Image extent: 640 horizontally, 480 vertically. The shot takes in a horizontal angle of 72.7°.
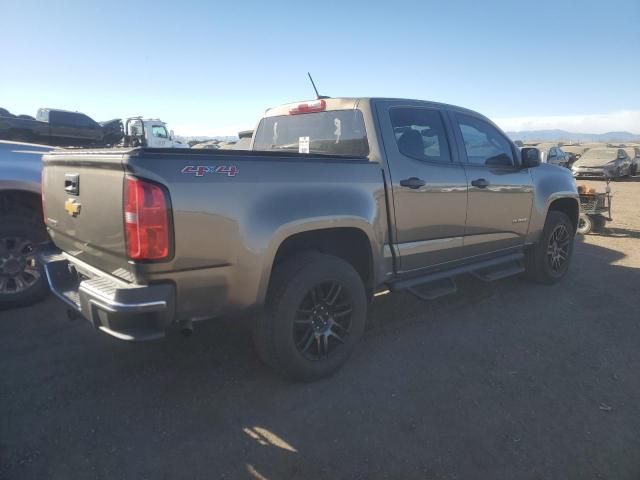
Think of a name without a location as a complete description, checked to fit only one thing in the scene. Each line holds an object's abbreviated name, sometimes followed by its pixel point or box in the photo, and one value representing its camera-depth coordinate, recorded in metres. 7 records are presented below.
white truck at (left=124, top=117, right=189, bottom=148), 20.96
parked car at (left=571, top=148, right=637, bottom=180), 19.34
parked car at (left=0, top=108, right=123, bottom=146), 12.05
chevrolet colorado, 2.26
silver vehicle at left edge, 4.03
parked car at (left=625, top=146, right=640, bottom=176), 21.31
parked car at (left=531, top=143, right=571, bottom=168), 20.45
